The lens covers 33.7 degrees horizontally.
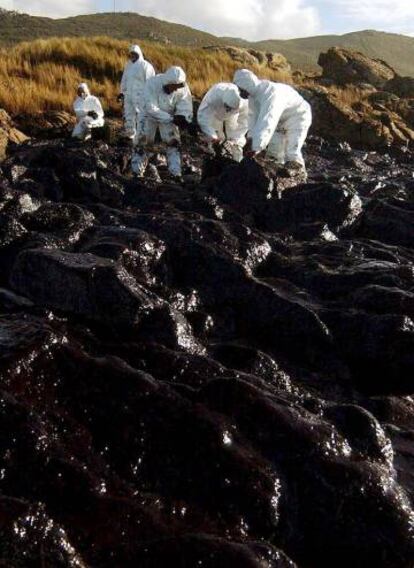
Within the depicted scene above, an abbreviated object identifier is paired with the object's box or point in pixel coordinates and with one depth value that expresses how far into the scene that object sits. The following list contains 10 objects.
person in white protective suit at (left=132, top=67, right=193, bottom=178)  11.03
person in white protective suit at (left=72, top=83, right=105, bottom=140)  14.29
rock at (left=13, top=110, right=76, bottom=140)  15.24
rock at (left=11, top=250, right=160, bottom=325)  4.25
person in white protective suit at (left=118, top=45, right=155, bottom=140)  13.91
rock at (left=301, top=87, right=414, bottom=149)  19.34
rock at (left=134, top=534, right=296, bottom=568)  2.20
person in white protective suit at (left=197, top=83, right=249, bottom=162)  11.16
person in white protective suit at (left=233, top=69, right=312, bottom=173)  9.70
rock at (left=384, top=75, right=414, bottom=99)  26.24
